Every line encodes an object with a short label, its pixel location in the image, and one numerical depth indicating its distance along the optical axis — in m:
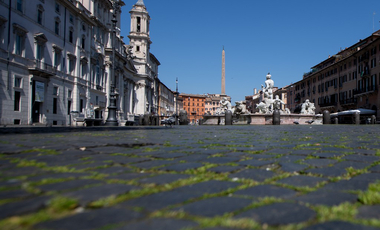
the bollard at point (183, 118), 34.12
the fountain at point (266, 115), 29.95
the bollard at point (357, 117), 31.94
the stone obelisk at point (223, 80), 68.62
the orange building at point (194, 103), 143.98
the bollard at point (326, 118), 30.61
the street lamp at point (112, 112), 23.25
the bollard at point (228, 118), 28.24
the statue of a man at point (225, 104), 34.53
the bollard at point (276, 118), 27.52
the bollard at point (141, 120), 34.09
